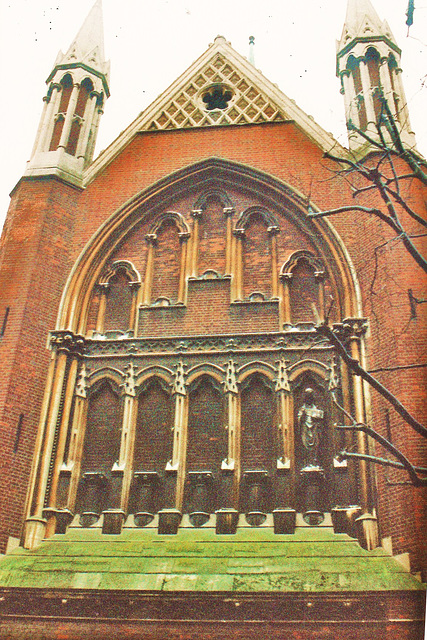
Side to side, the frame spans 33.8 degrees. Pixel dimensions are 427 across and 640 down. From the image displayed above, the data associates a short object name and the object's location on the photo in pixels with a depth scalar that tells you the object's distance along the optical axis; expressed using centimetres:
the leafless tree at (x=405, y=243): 605
